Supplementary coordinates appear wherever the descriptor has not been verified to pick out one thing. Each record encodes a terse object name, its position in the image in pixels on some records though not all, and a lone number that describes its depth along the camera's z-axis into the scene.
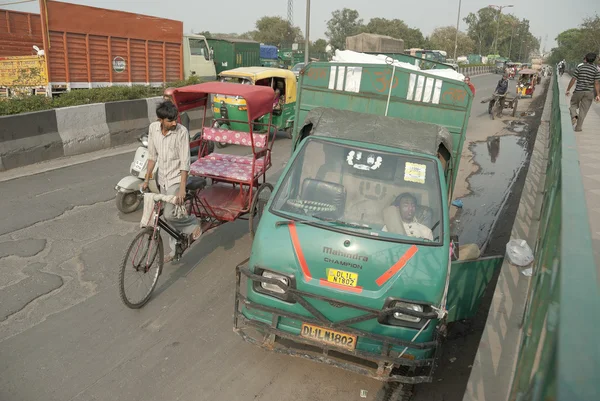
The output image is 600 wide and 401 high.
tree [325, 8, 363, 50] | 95.31
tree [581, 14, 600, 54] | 43.50
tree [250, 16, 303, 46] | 77.62
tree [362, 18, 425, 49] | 87.88
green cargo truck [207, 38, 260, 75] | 23.77
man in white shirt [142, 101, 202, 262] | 4.91
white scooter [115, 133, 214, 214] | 6.66
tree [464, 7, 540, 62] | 115.75
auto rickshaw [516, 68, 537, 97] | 23.48
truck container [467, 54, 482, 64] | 77.28
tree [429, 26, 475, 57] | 86.12
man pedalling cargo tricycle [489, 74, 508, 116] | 18.33
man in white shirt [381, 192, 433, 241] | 3.81
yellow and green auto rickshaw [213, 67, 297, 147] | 11.14
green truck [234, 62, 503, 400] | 3.39
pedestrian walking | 10.92
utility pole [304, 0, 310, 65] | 19.14
